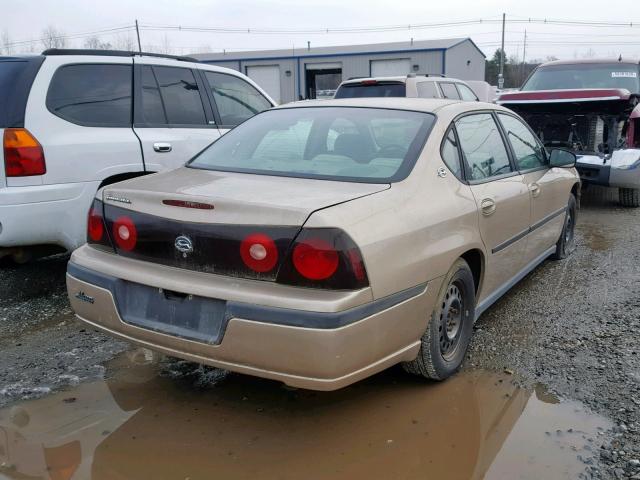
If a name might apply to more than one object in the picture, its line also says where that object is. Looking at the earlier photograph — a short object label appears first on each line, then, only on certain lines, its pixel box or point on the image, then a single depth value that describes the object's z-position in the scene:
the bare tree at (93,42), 64.53
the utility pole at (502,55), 38.22
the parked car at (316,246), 2.41
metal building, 36.75
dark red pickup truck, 7.66
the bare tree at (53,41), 65.91
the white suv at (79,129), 4.05
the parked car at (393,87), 9.30
